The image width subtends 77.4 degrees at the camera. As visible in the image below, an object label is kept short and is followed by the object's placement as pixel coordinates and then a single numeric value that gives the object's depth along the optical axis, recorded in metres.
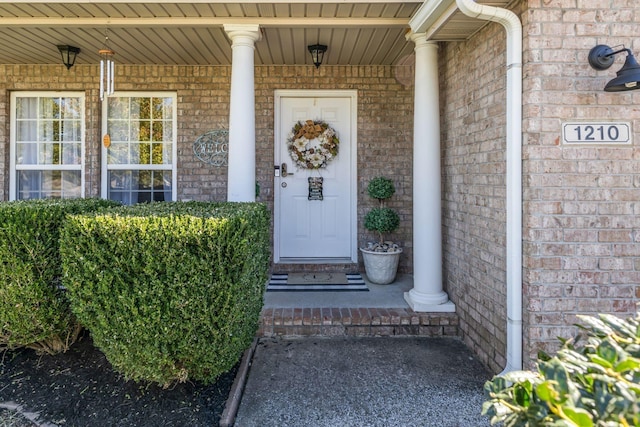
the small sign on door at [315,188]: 4.84
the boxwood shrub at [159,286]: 2.12
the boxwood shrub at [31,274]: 2.50
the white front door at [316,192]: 4.81
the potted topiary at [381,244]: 4.27
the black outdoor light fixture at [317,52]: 3.98
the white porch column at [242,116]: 3.38
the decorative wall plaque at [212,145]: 4.75
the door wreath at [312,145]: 4.77
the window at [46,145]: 4.81
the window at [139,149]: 4.84
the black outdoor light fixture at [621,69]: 2.06
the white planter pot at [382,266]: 4.27
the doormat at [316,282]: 4.07
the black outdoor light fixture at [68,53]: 4.07
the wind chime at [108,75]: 3.24
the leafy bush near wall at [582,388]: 0.92
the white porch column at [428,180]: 3.41
